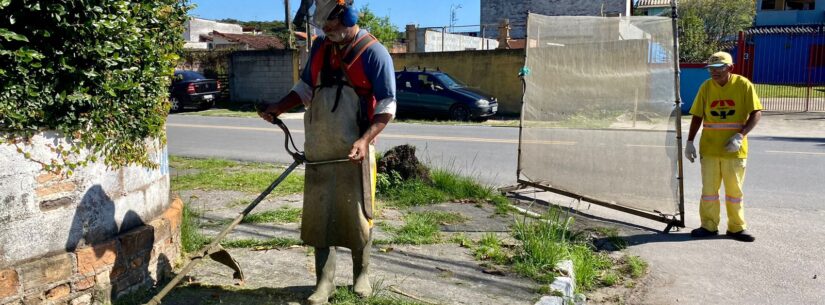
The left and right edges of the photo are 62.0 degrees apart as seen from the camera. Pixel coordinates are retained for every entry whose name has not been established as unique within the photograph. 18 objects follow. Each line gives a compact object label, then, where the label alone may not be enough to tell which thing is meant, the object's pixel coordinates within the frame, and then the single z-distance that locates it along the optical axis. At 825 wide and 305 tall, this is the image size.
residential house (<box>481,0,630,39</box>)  39.44
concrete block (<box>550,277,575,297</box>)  4.40
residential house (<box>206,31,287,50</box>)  41.50
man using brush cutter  3.79
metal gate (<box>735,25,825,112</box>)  24.23
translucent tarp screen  6.42
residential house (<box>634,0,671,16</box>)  46.10
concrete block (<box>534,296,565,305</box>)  4.13
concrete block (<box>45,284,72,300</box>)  3.46
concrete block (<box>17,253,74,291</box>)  3.34
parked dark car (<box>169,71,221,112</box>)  22.64
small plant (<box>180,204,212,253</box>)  4.78
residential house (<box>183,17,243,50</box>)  51.75
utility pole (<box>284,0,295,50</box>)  27.41
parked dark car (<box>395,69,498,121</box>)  19.27
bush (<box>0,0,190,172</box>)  3.17
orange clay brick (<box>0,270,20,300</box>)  3.24
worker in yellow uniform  6.11
